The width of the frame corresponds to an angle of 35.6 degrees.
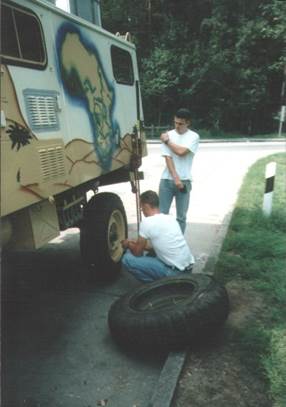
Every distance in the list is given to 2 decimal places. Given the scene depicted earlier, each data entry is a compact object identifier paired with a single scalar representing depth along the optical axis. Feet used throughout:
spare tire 10.91
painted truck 10.08
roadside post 21.85
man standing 17.28
